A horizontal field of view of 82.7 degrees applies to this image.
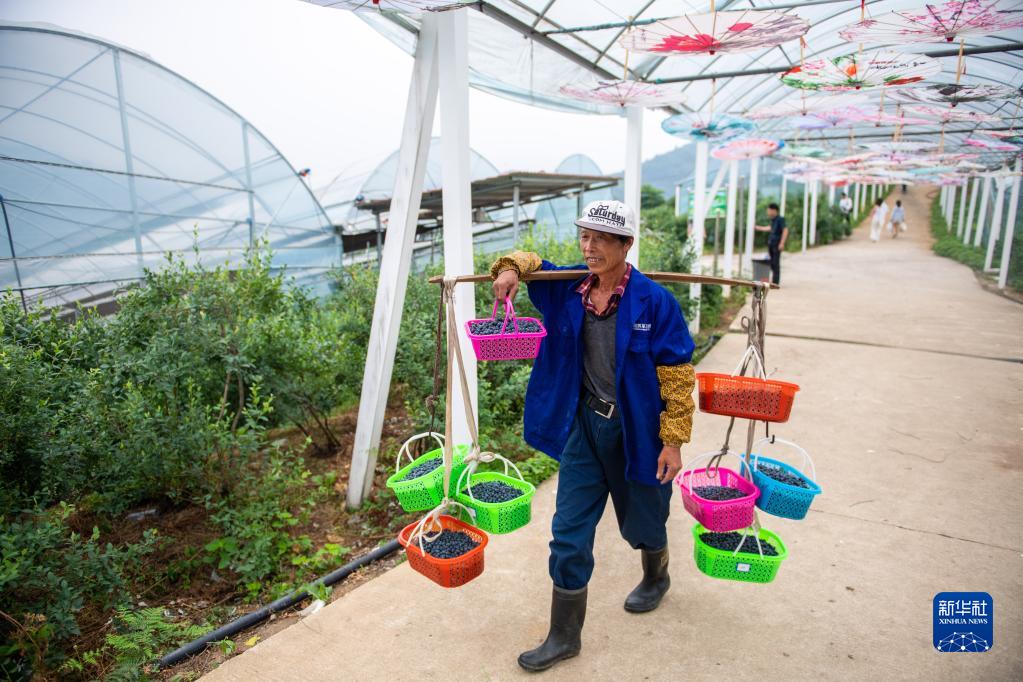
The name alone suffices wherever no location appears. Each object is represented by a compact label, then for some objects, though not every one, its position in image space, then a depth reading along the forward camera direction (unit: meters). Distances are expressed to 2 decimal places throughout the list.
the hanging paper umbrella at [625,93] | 5.52
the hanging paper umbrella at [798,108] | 8.12
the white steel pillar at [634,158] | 6.94
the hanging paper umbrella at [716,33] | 3.93
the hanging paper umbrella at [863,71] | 5.22
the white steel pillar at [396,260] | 3.70
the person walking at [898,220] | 25.69
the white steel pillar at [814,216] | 22.14
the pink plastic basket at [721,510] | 2.41
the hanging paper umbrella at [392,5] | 2.78
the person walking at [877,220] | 24.98
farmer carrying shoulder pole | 2.29
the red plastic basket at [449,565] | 2.23
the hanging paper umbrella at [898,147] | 9.40
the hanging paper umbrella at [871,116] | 7.77
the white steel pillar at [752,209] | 14.18
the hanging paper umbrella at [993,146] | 8.98
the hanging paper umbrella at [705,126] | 7.82
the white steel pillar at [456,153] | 3.62
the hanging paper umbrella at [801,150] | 11.18
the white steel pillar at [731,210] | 10.72
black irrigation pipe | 2.62
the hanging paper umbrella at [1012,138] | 8.16
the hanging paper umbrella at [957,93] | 6.13
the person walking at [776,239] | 12.34
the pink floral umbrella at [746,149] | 9.08
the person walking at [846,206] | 27.34
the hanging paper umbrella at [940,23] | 3.76
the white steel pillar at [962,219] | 21.30
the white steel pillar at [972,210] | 19.86
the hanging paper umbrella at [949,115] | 7.08
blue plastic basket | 2.60
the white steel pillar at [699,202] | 9.72
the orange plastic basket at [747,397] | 2.43
